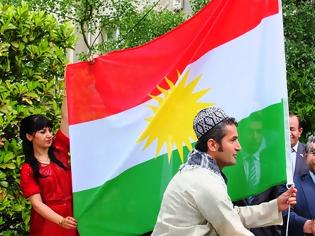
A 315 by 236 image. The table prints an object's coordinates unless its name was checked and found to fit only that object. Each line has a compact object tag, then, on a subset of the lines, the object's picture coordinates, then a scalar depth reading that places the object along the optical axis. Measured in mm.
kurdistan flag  4281
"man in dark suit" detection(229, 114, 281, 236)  4219
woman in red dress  4785
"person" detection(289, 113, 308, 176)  5262
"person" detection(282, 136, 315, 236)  4758
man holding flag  3348
